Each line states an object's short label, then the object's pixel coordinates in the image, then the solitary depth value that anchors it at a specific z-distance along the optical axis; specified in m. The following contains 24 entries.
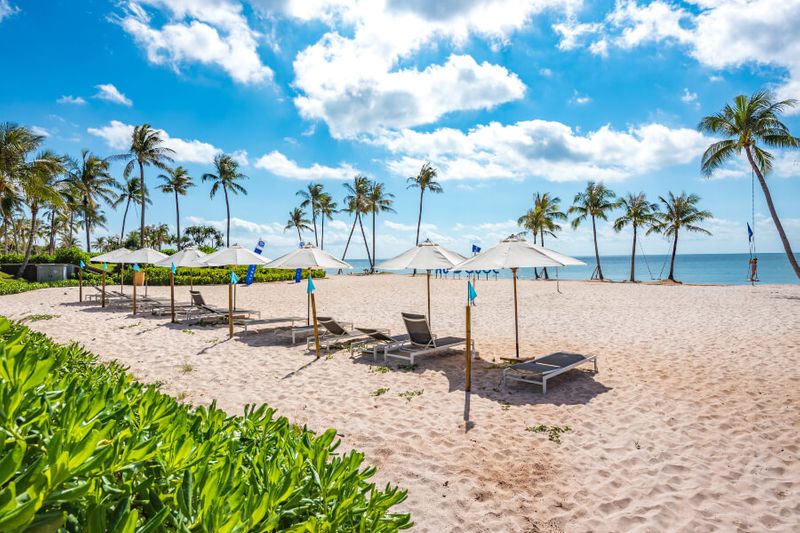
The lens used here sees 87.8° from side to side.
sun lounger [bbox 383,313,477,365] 8.15
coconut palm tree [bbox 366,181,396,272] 48.16
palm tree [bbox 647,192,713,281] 33.69
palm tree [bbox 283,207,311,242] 55.36
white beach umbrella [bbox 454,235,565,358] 7.26
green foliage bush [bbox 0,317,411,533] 0.96
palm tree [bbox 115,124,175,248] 30.75
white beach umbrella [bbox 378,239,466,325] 8.60
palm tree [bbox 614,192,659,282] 36.12
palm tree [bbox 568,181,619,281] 37.06
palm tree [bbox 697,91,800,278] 18.27
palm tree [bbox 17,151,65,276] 19.67
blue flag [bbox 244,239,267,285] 12.15
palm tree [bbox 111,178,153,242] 44.06
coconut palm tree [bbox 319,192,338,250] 51.81
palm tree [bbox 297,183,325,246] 51.12
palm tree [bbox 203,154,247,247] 40.00
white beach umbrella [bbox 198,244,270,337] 11.49
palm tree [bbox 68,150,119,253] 35.03
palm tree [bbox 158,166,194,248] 40.59
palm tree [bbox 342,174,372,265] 47.91
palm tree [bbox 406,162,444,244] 45.31
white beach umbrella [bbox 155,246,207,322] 13.20
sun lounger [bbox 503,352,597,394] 6.47
